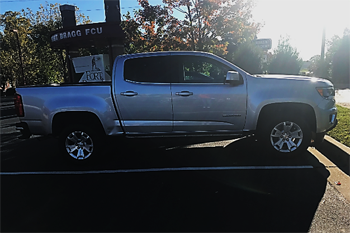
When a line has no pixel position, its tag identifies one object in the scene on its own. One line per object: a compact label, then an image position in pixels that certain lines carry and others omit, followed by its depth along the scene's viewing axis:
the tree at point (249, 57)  24.94
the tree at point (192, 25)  11.02
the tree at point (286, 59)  21.06
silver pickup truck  4.89
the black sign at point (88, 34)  11.18
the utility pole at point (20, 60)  28.47
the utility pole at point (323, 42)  12.41
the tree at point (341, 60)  23.88
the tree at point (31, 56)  30.58
